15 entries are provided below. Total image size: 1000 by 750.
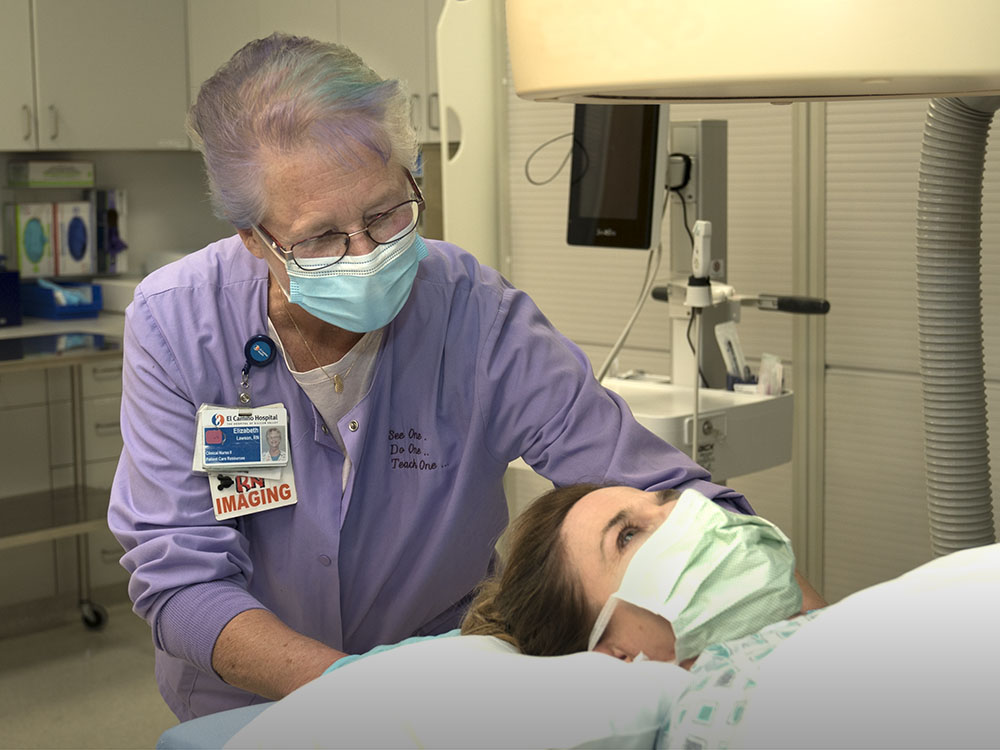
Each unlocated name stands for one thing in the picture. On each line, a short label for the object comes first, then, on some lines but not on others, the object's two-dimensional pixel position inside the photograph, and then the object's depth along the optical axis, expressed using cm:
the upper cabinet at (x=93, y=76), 392
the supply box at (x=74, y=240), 427
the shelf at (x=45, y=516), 346
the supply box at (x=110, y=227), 440
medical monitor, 242
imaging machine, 75
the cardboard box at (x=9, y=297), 398
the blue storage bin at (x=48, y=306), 421
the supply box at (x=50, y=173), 415
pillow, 93
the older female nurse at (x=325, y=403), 135
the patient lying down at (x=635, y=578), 112
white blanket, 80
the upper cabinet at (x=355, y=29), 445
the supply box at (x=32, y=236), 415
